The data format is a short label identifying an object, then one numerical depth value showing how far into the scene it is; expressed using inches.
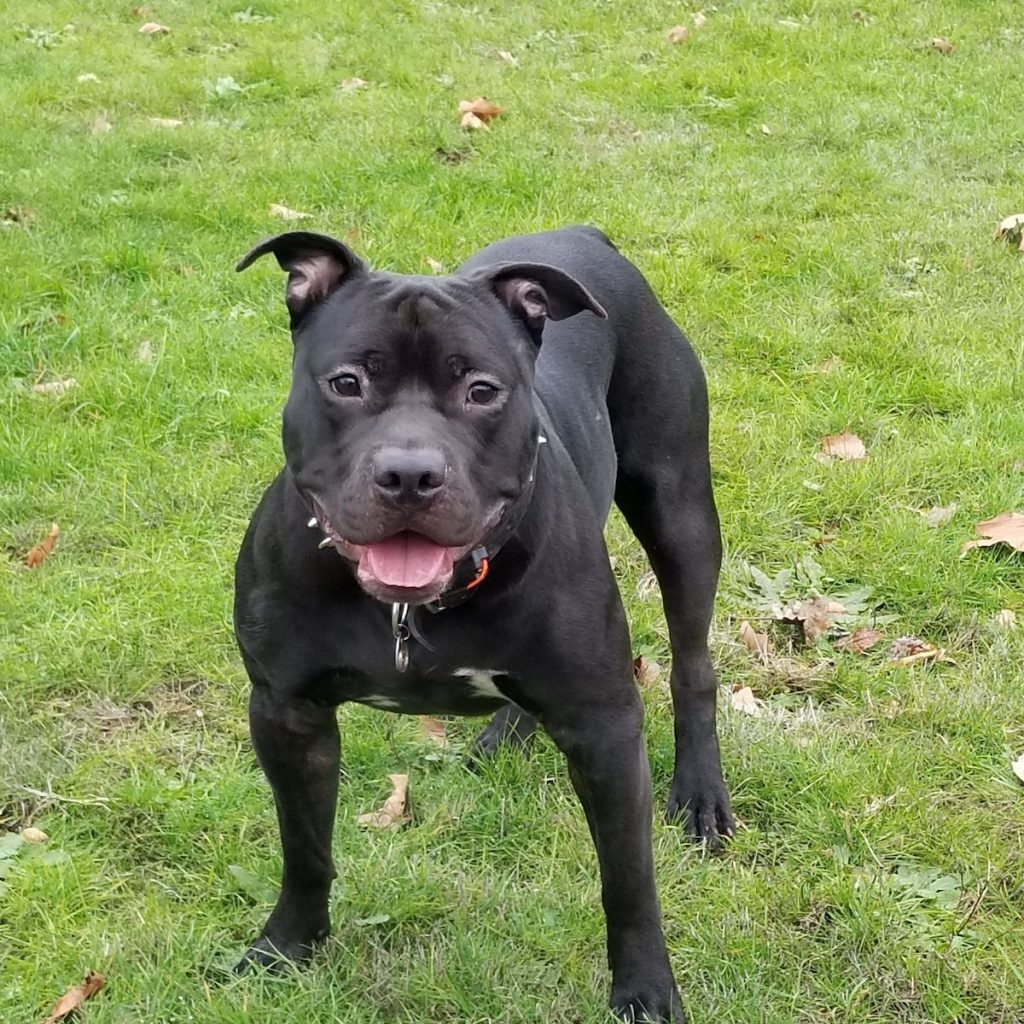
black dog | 97.0
